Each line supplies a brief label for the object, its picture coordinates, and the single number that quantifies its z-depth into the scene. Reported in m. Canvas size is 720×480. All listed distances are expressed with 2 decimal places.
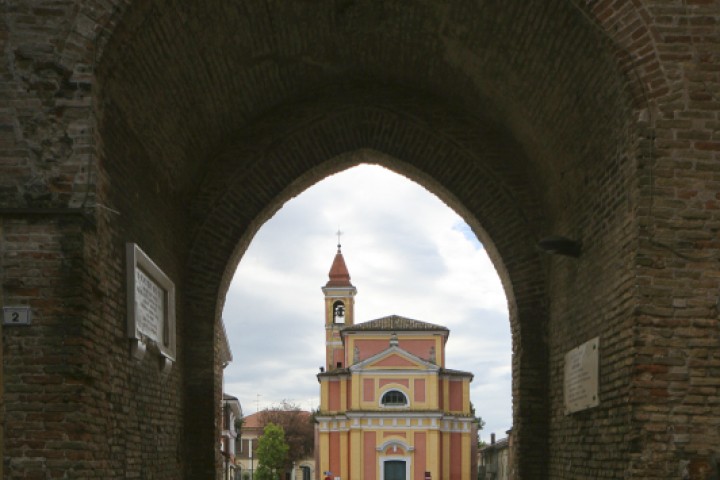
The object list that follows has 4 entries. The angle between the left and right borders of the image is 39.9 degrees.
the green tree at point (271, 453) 63.91
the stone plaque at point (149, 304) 7.65
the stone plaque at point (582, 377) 7.76
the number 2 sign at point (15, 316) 6.36
